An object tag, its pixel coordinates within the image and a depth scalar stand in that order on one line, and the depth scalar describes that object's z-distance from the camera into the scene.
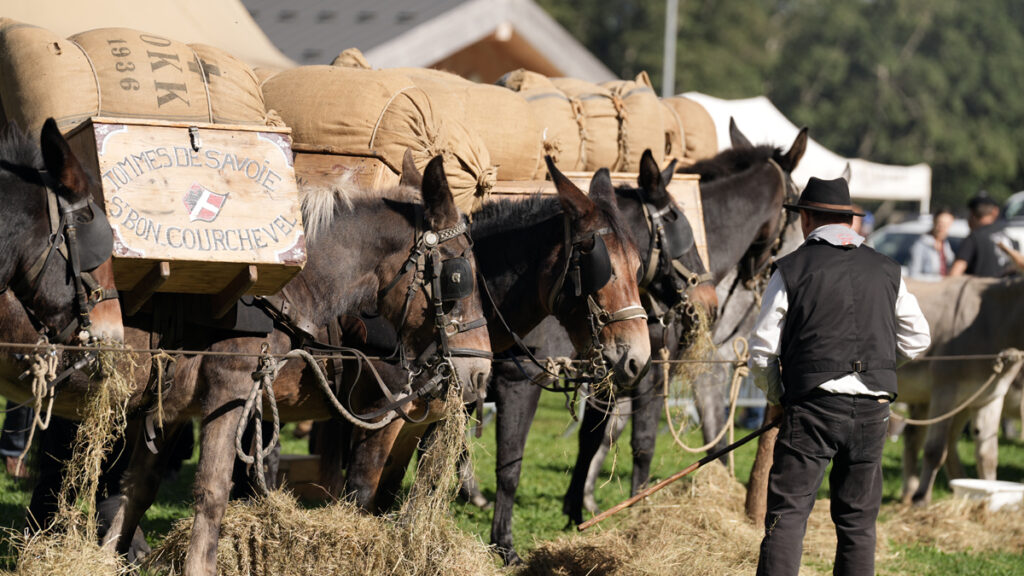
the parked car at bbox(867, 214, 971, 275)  44.87
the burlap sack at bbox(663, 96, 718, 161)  17.16
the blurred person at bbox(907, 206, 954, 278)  28.87
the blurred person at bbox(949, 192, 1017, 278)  23.98
